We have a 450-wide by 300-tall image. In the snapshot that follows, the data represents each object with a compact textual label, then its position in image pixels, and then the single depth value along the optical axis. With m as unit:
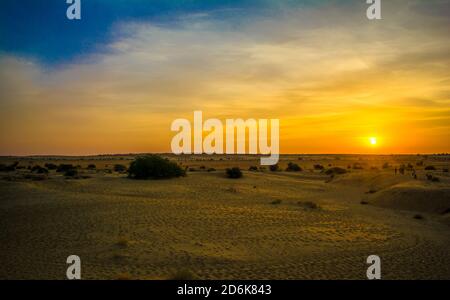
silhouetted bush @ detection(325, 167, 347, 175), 49.09
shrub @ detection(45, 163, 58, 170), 56.23
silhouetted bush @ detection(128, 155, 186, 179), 34.41
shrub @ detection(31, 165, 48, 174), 43.22
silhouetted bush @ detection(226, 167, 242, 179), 38.38
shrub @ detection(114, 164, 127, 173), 50.23
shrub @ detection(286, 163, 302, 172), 56.35
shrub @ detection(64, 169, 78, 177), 37.09
